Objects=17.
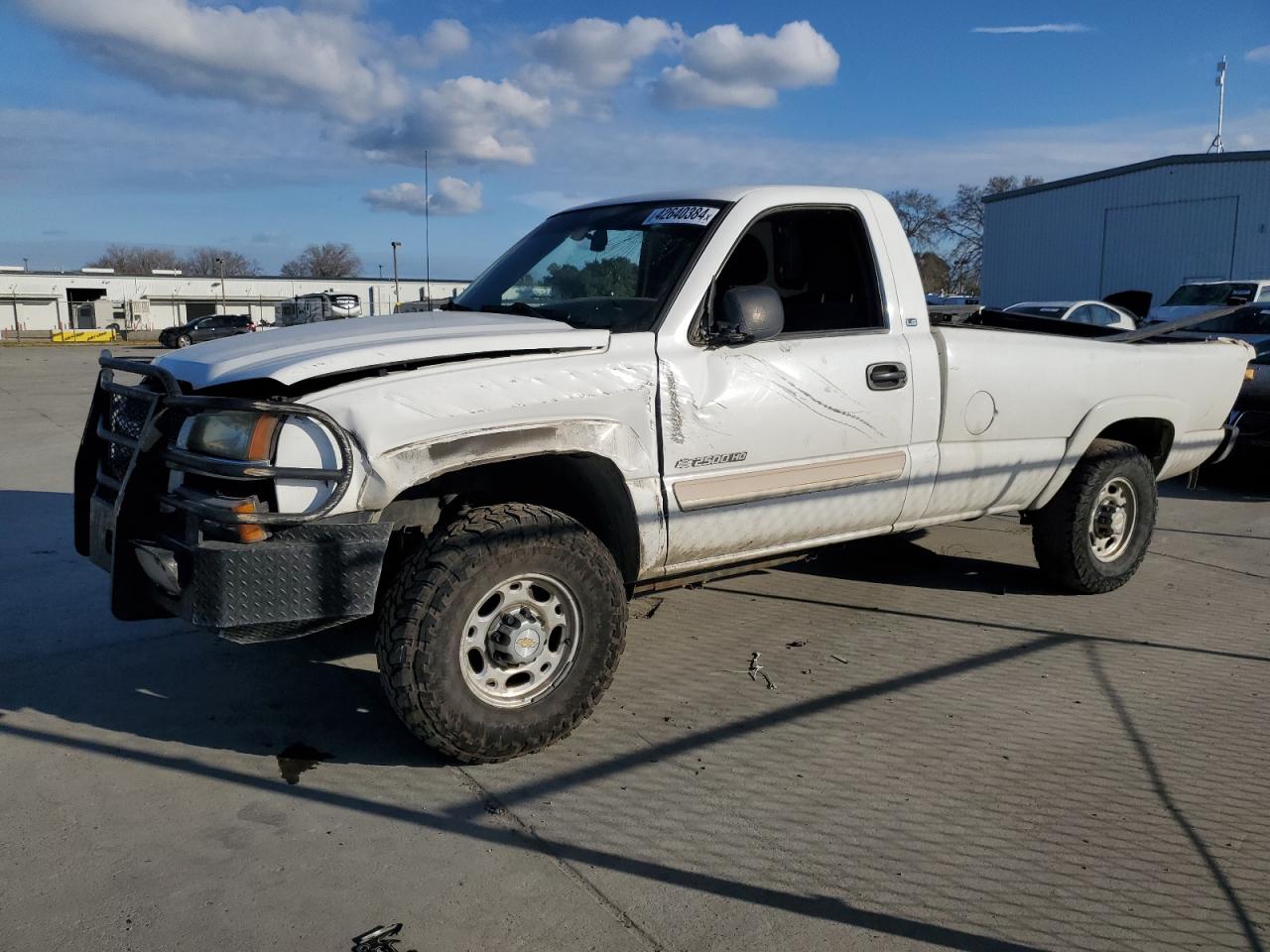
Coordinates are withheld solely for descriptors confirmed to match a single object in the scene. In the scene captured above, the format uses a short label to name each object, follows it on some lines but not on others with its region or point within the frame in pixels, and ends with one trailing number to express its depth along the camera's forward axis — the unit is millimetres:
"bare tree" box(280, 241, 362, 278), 94125
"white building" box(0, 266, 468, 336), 65312
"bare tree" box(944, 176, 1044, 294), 62844
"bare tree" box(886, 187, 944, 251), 52731
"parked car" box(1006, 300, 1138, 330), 17062
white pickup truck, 3254
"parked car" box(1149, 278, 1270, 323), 19944
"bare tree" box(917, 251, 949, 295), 39875
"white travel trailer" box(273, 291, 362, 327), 24278
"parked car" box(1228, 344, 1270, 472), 8922
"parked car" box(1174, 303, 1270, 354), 10258
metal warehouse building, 29547
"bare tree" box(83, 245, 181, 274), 112250
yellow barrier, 53291
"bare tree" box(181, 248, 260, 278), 97875
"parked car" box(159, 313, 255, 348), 44344
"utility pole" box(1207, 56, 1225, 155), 39062
